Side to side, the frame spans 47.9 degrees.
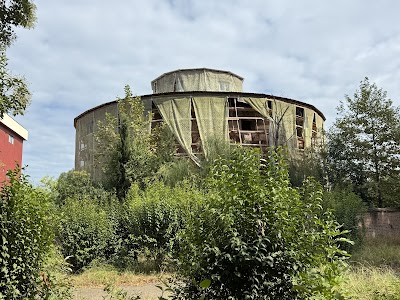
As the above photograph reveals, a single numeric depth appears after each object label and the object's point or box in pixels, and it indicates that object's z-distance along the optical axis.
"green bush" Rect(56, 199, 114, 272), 14.03
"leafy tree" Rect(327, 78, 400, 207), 24.66
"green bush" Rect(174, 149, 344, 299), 4.96
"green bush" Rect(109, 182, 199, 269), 13.99
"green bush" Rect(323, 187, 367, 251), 16.42
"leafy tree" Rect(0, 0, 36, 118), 9.29
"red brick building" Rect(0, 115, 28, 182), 31.75
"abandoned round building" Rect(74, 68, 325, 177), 34.41
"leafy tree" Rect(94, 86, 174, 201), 24.67
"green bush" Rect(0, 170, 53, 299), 5.44
